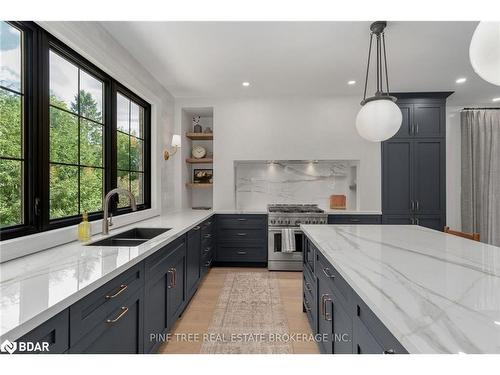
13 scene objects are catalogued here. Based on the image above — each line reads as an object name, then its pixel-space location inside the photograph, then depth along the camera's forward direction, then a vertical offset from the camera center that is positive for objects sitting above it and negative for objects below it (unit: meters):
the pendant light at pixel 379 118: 1.99 +0.50
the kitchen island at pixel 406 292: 0.75 -0.38
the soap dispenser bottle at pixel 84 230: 1.98 -0.29
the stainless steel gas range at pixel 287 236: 4.04 -0.70
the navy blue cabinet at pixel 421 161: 4.19 +0.39
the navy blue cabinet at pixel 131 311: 1.04 -0.62
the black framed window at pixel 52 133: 1.65 +0.41
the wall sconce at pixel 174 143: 3.98 +0.65
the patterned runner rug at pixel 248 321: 2.13 -1.21
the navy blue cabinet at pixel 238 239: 4.26 -0.78
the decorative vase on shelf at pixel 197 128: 4.81 +1.04
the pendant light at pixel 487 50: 0.95 +0.48
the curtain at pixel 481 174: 4.48 +0.21
